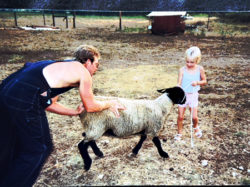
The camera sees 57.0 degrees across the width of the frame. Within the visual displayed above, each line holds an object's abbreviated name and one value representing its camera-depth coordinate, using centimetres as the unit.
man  231
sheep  321
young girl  357
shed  1605
